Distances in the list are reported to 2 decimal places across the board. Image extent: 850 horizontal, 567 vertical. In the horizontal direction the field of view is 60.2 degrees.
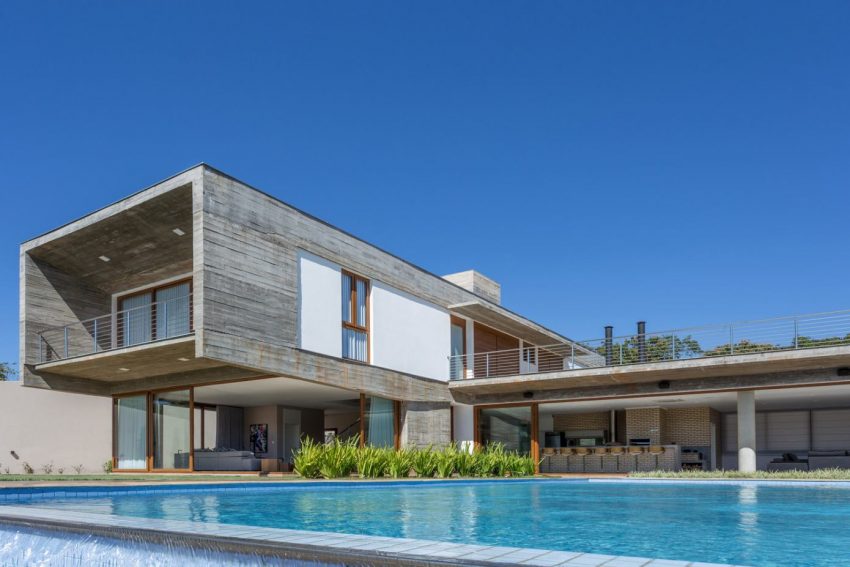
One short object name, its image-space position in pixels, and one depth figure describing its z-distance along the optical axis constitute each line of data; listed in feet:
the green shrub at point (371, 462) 44.37
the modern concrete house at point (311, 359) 46.06
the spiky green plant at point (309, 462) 43.21
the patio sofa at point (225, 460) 53.25
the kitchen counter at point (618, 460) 66.33
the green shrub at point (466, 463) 51.29
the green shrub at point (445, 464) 49.06
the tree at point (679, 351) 55.92
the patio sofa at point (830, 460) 65.16
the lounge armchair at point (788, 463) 67.56
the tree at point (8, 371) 128.12
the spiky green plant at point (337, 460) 43.21
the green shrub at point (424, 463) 48.34
